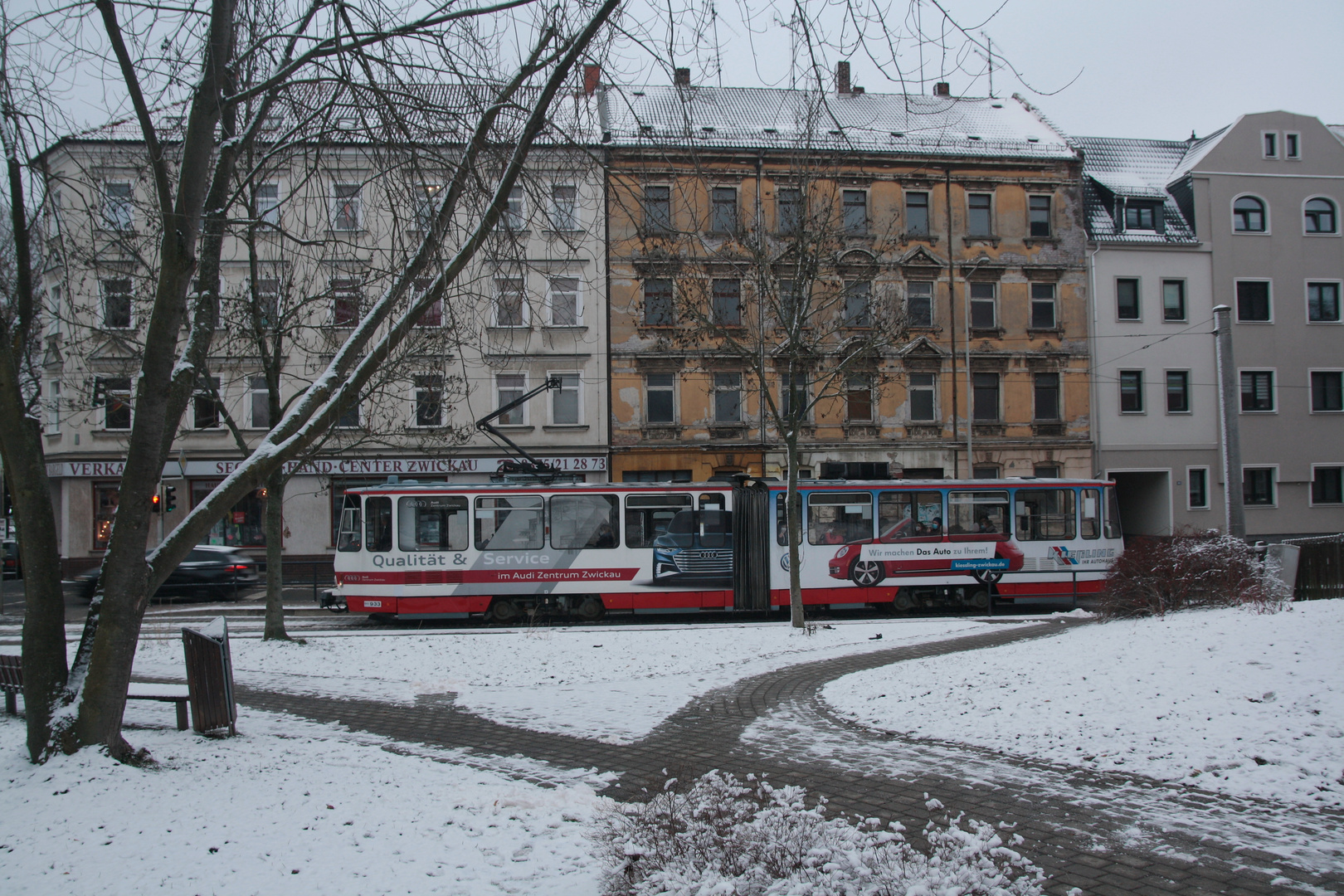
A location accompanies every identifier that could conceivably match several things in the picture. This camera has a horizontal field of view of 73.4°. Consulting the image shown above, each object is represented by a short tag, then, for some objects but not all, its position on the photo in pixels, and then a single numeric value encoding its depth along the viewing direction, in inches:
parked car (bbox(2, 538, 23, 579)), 1353.1
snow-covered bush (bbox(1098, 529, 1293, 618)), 477.4
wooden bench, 305.9
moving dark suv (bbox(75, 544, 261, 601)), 973.2
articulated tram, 713.6
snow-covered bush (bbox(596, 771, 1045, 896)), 172.2
